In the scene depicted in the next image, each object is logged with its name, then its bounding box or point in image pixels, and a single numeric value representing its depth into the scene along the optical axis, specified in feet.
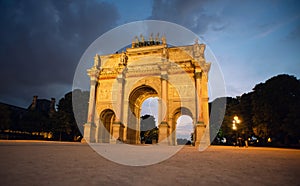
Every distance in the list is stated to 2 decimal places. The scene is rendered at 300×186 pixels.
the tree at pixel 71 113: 114.32
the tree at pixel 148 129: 214.73
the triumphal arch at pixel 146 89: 83.51
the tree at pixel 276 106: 83.87
